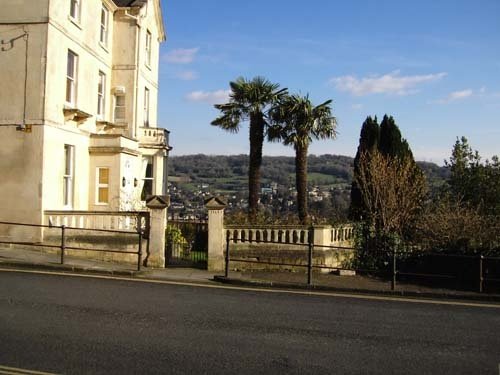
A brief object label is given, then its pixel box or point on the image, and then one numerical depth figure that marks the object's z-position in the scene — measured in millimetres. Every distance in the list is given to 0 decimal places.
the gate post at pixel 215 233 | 16391
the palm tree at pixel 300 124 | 28891
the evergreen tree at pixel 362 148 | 24766
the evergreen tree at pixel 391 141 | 24953
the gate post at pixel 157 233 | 16266
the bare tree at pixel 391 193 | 22016
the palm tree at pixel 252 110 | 28281
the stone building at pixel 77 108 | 17797
